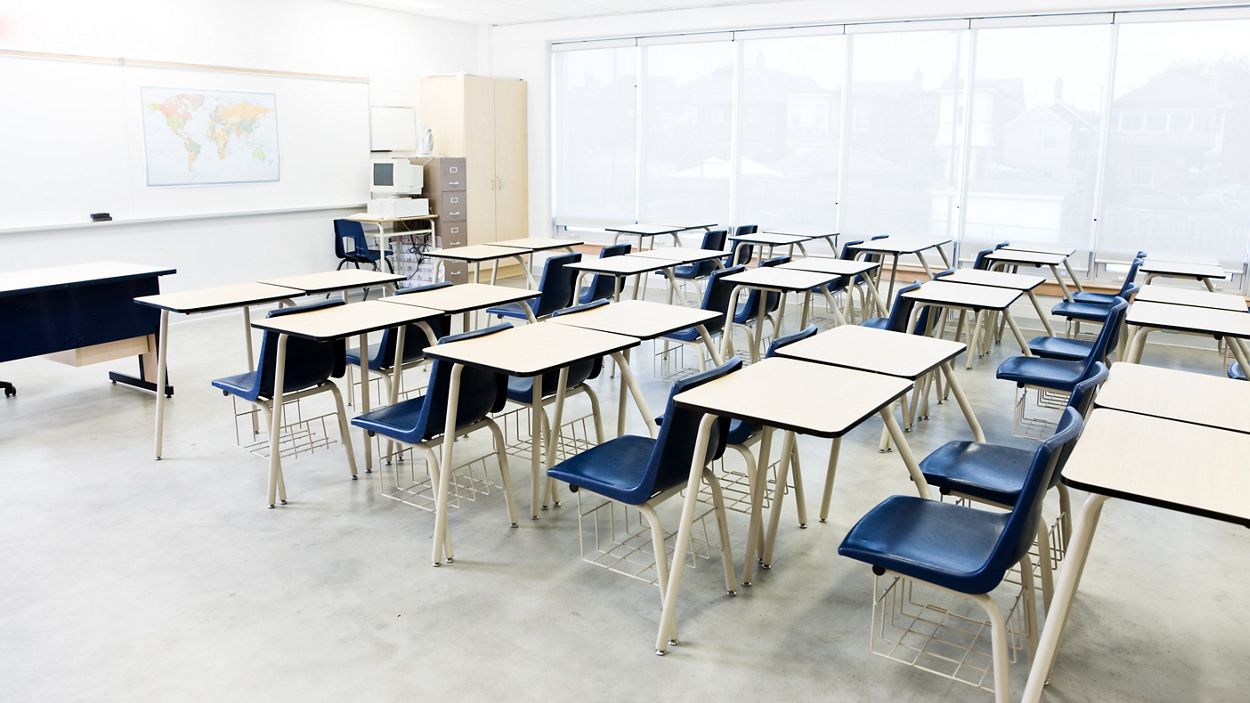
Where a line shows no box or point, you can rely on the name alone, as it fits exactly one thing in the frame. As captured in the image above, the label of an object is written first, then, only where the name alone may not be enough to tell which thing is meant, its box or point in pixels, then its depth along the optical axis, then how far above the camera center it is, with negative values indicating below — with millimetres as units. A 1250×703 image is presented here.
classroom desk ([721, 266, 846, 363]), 5035 -455
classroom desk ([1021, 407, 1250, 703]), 1857 -589
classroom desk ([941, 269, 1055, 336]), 5074 -435
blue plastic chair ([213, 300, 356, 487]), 3758 -765
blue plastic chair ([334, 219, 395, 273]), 8742 -459
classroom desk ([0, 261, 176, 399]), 4754 -653
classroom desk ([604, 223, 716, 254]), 7992 -259
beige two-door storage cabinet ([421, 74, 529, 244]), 9781 +645
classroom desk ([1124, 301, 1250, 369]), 3834 -512
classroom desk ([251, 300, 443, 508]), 3562 -515
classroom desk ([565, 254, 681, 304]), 5603 -416
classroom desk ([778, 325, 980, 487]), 3018 -529
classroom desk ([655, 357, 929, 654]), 2406 -563
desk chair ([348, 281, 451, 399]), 4289 -720
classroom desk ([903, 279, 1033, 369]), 4367 -466
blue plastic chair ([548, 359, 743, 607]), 2643 -842
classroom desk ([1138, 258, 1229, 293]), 5852 -424
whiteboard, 6676 +424
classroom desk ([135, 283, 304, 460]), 4121 -487
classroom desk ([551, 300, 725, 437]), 3580 -495
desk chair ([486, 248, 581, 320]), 5715 -553
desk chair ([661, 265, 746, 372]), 5207 -614
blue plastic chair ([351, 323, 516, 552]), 3174 -803
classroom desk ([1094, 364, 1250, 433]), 2469 -558
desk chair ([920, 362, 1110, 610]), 2600 -830
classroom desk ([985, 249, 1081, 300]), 6520 -392
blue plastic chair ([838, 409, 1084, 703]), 2072 -871
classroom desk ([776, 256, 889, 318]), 5677 -413
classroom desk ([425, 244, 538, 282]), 6332 -387
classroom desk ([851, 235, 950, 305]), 6672 -326
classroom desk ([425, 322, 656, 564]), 3016 -533
